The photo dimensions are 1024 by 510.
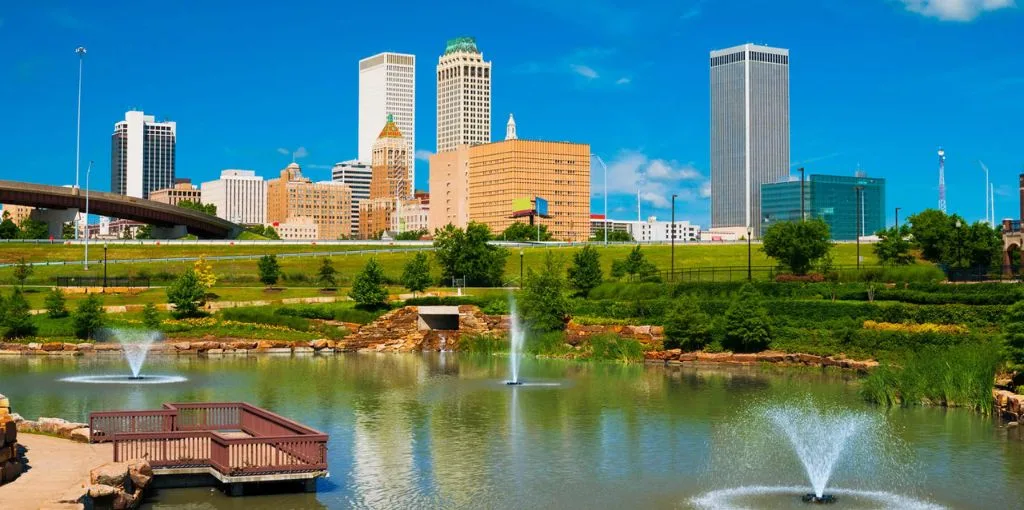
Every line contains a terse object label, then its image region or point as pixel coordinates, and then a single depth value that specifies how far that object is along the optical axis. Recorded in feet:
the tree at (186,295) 260.42
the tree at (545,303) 246.47
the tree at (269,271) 318.04
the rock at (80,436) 98.32
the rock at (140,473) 83.35
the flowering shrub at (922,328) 186.70
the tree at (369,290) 267.39
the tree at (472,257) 325.83
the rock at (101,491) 76.42
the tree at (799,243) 278.87
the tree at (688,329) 217.36
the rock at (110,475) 78.48
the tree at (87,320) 237.86
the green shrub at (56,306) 249.55
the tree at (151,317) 248.11
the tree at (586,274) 282.15
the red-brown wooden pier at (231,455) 86.38
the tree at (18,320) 236.43
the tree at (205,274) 293.43
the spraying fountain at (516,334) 232.12
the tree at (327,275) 324.09
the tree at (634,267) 308.11
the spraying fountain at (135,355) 172.55
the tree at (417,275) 288.92
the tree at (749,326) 209.05
